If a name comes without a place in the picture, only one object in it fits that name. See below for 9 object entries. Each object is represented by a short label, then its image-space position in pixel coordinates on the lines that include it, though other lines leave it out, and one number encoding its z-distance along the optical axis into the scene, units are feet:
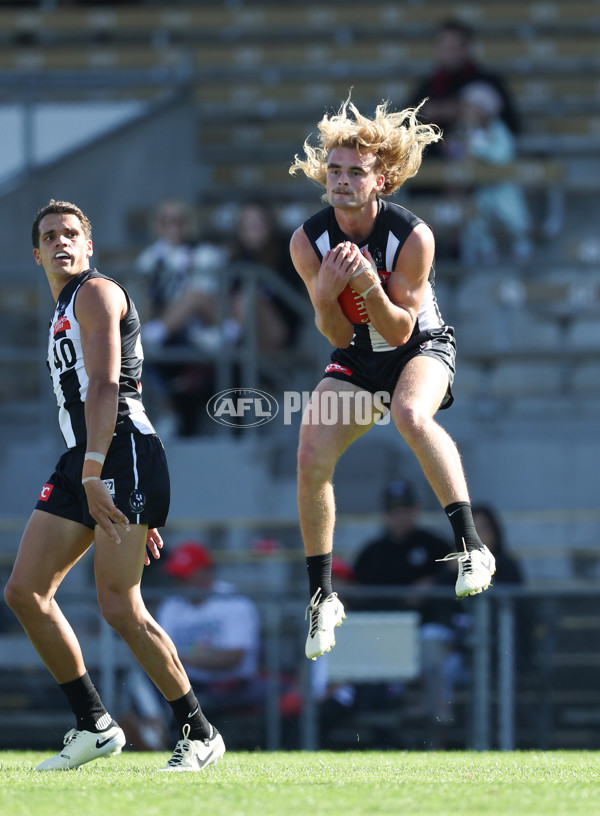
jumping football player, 36.81
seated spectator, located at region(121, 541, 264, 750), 56.80
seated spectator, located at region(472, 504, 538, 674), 56.08
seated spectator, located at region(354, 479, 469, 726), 60.08
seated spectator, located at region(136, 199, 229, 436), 67.26
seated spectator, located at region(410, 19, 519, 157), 80.84
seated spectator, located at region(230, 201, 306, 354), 70.74
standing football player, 34.78
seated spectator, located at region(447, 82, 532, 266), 79.82
